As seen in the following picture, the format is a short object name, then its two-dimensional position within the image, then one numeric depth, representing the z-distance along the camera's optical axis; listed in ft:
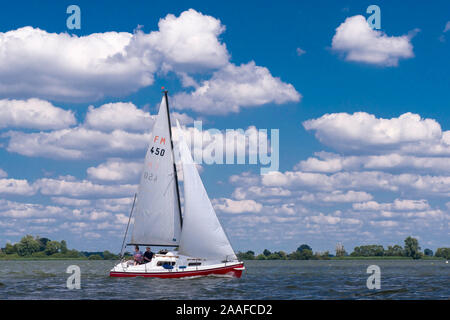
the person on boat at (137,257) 181.78
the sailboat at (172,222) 179.52
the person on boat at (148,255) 180.88
